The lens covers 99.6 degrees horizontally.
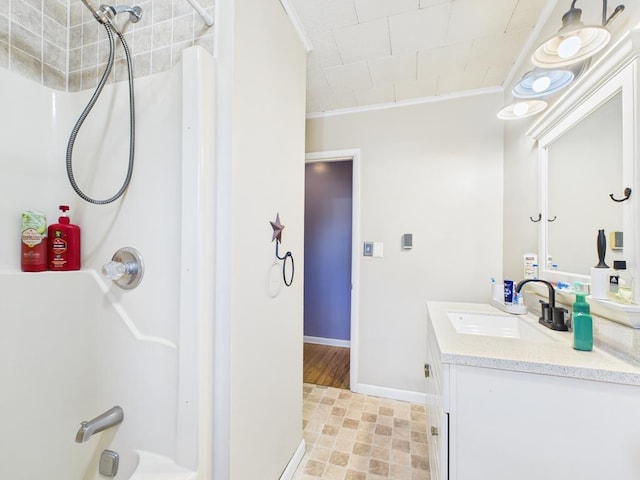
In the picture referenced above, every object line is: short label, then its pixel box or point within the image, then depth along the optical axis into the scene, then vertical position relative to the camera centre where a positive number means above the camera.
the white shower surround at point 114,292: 0.91 -0.19
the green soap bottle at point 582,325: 0.98 -0.30
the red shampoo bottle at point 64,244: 1.05 -0.01
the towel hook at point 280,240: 1.28 +0.01
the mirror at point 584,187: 1.02 +0.25
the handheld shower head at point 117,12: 0.92 +0.82
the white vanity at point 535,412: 0.83 -0.56
